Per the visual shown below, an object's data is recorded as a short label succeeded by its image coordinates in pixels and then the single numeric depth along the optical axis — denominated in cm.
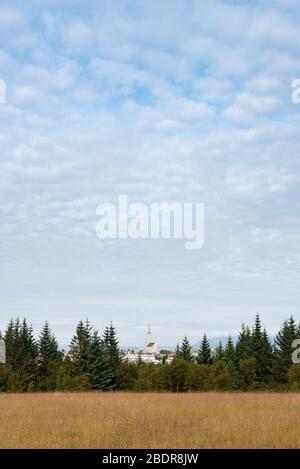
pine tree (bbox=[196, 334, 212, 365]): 7962
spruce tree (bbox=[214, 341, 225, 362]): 8161
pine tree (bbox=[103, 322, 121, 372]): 6550
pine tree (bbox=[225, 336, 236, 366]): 8081
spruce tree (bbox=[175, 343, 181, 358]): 8076
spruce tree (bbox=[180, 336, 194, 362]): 7881
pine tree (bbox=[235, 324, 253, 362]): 7744
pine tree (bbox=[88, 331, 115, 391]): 6084
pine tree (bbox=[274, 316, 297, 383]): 7418
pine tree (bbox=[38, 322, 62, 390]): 6662
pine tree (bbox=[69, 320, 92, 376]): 6088
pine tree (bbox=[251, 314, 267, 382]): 7538
